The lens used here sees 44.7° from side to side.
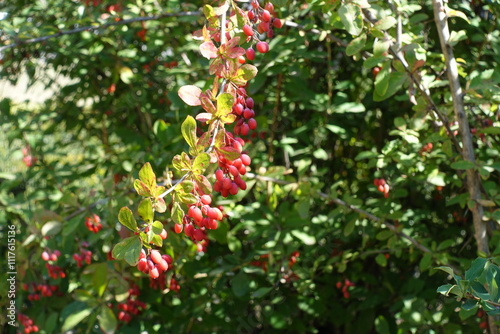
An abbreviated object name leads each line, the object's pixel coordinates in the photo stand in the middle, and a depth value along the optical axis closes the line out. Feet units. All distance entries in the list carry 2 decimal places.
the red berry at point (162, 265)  3.43
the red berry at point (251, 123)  3.89
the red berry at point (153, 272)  3.33
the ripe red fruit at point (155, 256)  3.39
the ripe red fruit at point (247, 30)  3.87
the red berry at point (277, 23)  4.53
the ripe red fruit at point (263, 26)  4.22
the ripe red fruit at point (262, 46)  4.16
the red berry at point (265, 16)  4.16
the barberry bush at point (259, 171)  4.01
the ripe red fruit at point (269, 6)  4.33
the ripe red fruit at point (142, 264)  3.31
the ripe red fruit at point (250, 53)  4.10
